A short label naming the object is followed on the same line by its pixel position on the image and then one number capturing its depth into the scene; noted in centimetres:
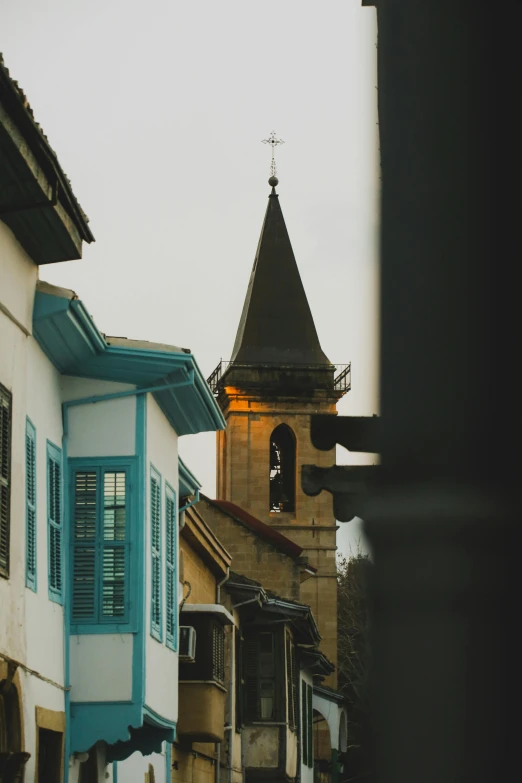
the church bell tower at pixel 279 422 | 6975
